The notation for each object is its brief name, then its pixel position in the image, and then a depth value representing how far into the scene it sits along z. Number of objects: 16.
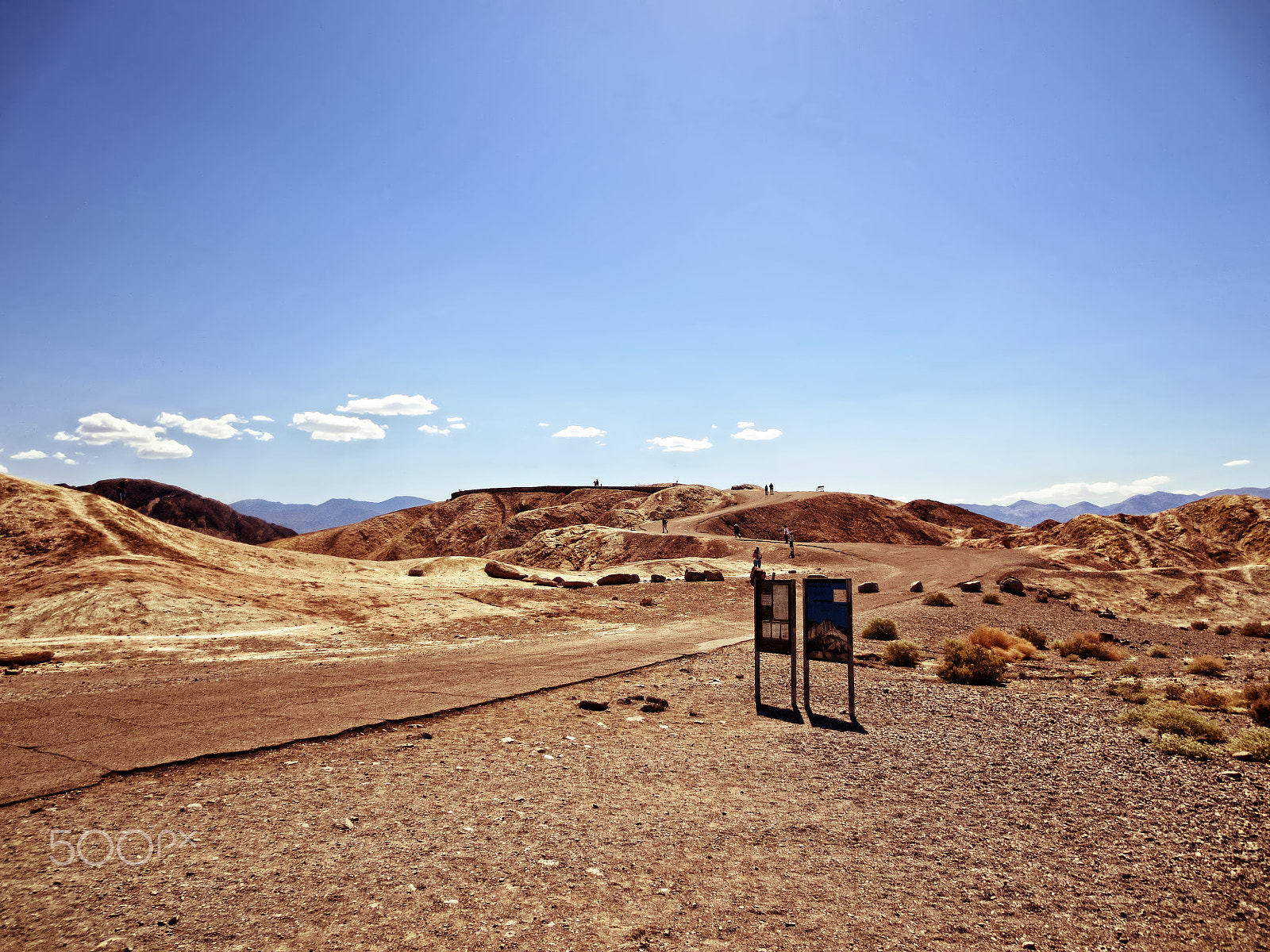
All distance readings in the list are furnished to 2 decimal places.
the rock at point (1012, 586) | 33.38
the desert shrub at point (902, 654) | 15.63
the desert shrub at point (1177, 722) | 9.09
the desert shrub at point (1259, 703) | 10.11
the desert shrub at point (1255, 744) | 8.11
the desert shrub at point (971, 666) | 13.77
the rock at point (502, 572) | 37.22
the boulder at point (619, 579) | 34.41
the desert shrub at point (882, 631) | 19.44
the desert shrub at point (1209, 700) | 11.32
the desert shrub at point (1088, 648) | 17.80
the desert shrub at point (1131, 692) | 11.77
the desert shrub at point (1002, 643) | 18.05
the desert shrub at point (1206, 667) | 15.28
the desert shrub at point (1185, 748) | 8.27
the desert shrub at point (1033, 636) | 20.23
